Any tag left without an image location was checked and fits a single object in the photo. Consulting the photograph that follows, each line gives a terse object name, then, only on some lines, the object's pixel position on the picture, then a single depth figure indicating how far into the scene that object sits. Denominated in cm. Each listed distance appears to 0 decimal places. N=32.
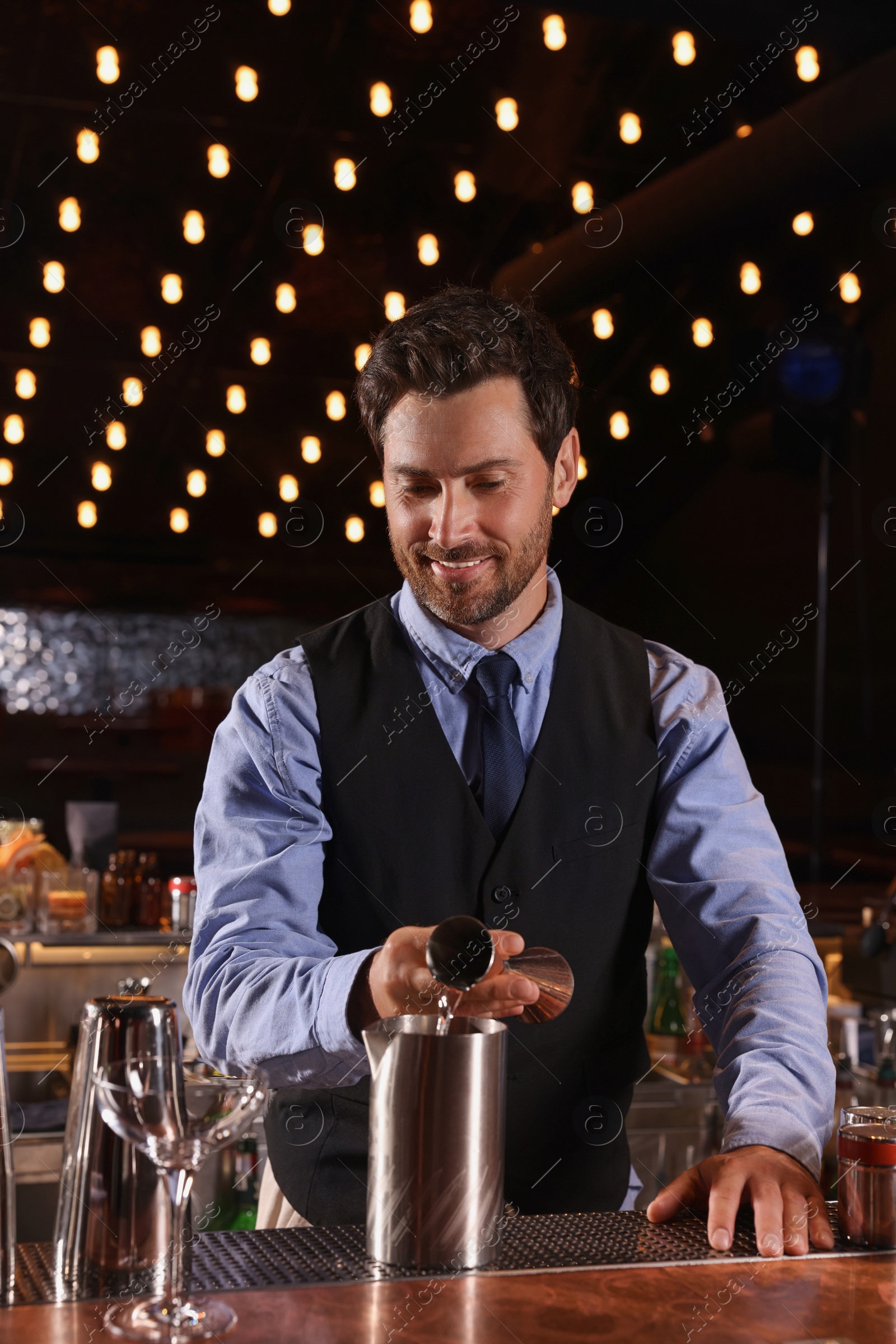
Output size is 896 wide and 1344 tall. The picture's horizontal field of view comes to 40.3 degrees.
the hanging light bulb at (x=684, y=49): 300
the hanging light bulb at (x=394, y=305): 316
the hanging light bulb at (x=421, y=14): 312
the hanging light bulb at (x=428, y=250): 335
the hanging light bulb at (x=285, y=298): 379
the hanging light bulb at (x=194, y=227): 349
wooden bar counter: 91
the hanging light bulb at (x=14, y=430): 577
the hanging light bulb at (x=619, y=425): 521
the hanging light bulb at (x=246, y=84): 299
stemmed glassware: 91
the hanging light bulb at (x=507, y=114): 305
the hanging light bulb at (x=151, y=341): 393
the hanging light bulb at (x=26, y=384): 539
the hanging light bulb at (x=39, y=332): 583
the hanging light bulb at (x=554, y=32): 301
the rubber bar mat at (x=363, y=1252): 101
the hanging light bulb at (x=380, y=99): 296
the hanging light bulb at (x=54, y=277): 542
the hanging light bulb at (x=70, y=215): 362
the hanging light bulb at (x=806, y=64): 290
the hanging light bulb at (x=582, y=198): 345
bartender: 145
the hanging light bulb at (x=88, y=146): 327
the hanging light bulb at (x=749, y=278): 421
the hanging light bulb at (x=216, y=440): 653
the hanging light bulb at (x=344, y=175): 406
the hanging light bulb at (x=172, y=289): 360
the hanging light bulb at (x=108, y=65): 310
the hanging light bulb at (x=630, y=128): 312
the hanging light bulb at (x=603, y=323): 348
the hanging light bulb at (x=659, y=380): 406
